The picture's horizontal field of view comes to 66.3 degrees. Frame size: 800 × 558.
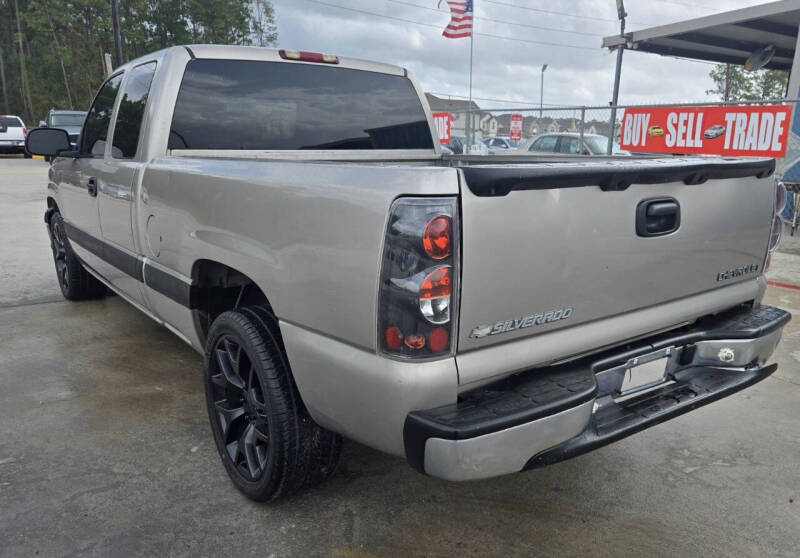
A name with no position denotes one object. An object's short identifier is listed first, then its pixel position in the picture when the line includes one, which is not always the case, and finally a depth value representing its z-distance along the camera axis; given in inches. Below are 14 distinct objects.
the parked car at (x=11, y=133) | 986.7
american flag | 866.1
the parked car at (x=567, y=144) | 457.7
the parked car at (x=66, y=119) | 800.9
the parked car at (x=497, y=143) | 1207.6
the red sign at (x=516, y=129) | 824.9
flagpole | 523.2
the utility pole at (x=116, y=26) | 797.9
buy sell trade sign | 349.9
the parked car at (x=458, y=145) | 625.2
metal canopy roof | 484.4
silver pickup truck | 69.4
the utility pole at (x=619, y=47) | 585.3
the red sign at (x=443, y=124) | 636.7
